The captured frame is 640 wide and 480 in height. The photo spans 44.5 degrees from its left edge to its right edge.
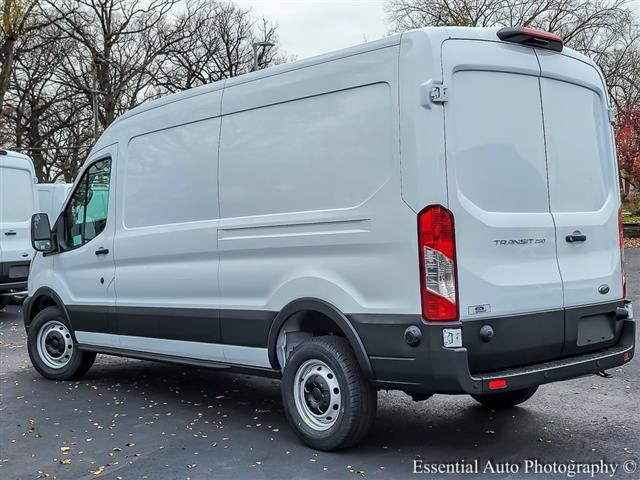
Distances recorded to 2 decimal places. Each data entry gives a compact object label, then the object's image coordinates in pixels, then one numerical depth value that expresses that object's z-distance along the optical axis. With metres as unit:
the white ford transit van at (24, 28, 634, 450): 4.47
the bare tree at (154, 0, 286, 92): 37.38
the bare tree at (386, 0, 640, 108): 33.28
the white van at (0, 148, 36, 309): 12.41
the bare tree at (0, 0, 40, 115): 21.98
